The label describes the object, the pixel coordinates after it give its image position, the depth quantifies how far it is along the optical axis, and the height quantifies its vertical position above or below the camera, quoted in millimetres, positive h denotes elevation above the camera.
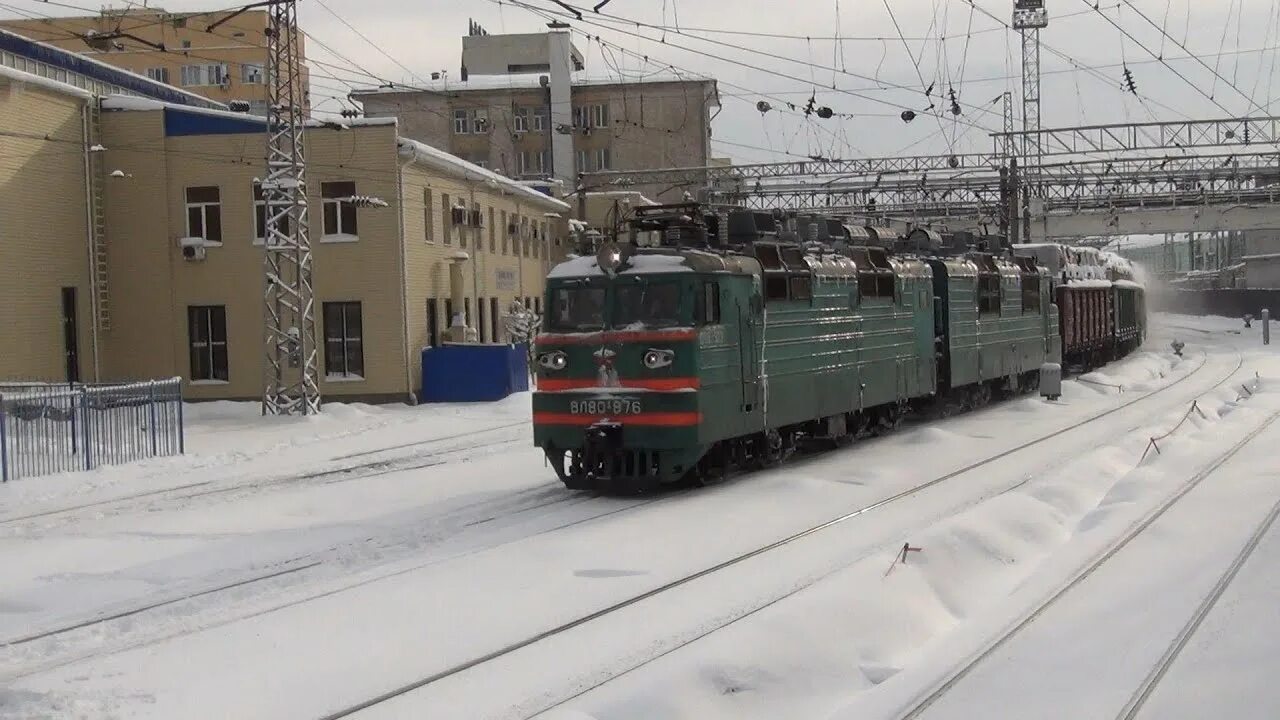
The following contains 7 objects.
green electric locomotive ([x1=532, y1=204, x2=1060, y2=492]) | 15594 -717
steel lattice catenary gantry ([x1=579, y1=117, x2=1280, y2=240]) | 52000 +3718
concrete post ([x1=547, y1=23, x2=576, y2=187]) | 64875 +9096
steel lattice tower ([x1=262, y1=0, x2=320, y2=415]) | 28453 +1327
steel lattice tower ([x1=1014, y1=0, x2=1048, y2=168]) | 53238 +10091
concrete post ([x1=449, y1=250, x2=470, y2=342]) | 37688 -240
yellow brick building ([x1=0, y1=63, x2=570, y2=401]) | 33656 +1234
